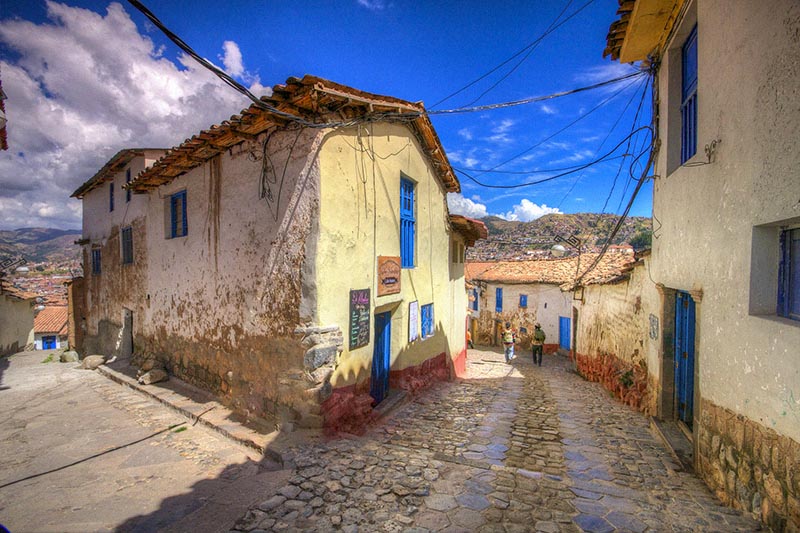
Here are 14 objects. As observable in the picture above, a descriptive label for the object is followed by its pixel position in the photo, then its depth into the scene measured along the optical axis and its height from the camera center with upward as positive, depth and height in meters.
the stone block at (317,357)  5.36 -1.42
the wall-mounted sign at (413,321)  8.34 -1.38
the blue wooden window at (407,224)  8.02 +0.85
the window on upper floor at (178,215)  8.50 +1.11
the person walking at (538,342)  16.45 -3.63
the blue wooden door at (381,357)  7.32 -1.97
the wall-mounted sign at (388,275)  6.93 -0.26
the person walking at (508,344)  17.05 -3.83
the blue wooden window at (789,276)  3.24 -0.12
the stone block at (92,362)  11.15 -3.14
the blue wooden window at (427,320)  9.27 -1.52
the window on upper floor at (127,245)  11.21 +0.46
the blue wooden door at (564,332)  20.77 -4.02
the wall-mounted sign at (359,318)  6.09 -0.96
